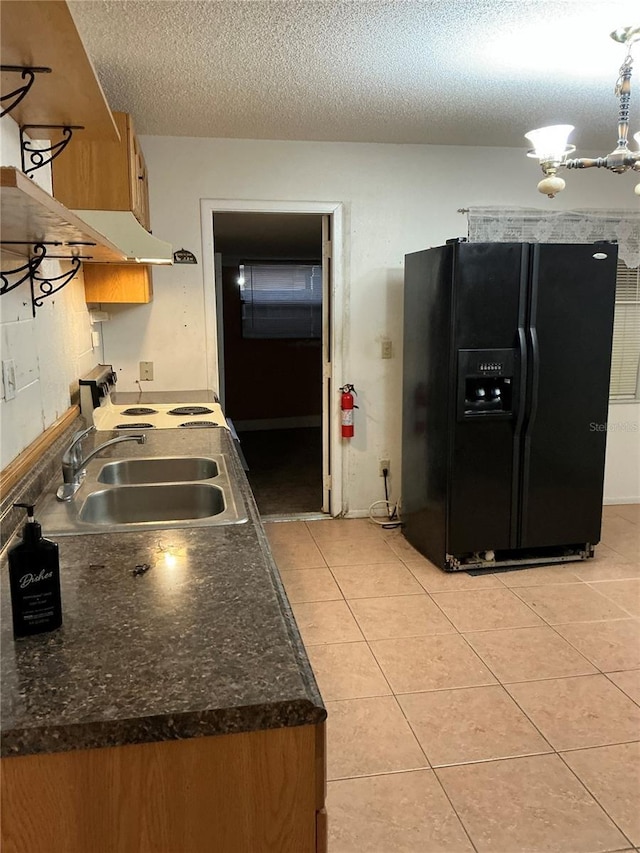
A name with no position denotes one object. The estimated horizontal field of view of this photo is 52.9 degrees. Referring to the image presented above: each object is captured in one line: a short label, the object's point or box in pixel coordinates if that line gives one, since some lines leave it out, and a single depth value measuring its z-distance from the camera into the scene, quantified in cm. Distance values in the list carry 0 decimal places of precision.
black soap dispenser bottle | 100
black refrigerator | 330
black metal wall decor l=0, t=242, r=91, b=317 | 156
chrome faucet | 179
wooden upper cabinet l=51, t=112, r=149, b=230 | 277
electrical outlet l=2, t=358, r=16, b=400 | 169
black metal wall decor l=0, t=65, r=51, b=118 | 122
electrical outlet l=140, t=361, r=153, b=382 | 394
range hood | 241
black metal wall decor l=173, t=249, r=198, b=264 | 367
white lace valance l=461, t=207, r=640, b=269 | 412
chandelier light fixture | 224
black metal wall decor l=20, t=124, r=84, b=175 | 161
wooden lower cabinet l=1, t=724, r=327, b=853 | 85
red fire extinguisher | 411
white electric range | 286
